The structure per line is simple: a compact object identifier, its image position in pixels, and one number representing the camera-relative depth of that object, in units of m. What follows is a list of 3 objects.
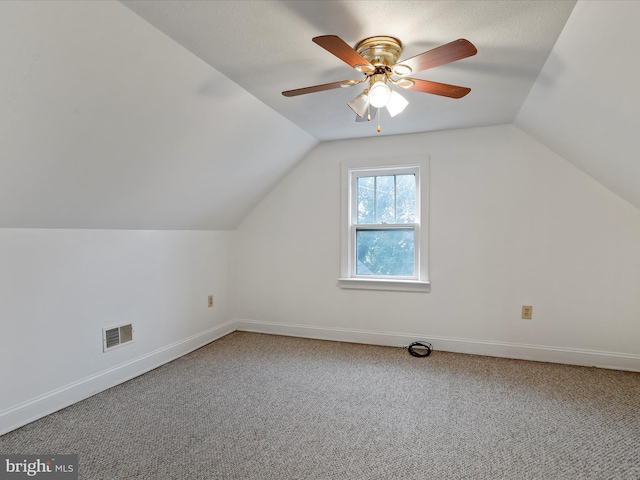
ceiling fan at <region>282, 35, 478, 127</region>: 1.59
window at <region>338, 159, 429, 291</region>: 3.56
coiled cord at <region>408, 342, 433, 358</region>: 3.34
